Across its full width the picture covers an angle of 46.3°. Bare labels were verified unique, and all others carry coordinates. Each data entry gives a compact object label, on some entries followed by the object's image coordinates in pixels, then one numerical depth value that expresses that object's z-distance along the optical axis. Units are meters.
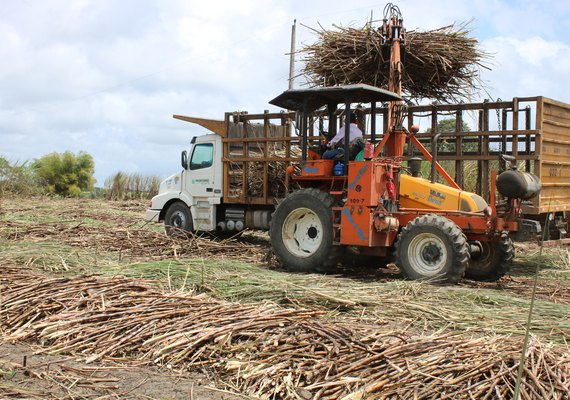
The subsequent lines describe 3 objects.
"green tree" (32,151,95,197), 33.16
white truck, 12.59
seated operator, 9.52
